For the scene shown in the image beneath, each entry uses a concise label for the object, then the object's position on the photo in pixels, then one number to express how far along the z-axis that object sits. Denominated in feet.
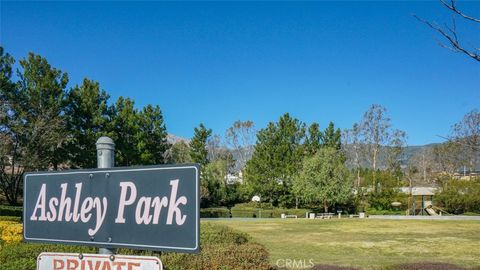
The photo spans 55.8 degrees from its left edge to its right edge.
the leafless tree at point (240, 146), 250.37
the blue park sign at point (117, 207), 5.76
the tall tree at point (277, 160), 189.78
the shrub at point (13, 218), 59.88
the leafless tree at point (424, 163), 262.06
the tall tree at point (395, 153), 220.64
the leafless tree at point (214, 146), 276.82
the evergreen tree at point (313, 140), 196.13
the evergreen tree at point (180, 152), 248.15
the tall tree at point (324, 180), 168.45
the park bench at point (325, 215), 158.58
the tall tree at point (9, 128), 116.47
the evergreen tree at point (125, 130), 161.74
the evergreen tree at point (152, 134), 170.60
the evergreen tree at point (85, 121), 146.30
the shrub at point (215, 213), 161.07
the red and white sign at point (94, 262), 6.07
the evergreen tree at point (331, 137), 197.77
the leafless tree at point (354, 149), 227.81
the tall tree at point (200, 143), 208.66
